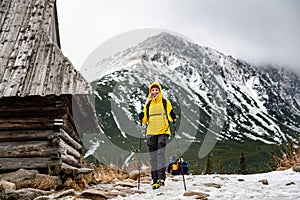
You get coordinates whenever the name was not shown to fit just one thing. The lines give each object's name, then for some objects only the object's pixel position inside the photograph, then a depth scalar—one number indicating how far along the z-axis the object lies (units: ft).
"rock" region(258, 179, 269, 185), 23.97
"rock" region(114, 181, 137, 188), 26.96
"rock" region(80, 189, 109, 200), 20.48
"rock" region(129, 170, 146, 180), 33.72
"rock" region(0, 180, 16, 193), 20.26
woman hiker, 25.94
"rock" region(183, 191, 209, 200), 18.91
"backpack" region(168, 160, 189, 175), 43.68
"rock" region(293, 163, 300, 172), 27.97
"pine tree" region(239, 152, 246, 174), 173.32
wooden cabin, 26.86
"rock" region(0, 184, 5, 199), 19.69
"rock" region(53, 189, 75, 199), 21.46
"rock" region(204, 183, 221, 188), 23.44
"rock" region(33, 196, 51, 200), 19.76
